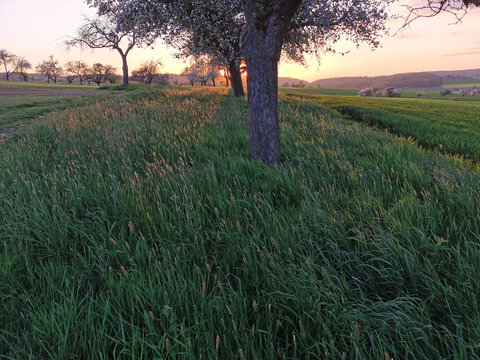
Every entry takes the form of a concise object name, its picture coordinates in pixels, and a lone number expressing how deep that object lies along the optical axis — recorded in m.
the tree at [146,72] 85.69
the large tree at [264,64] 4.51
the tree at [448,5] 4.28
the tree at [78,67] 108.97
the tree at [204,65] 20.32
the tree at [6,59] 107.75
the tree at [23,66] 116.85
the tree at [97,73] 98.00
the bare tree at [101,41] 40.00
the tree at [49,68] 112.49
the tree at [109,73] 99.19
